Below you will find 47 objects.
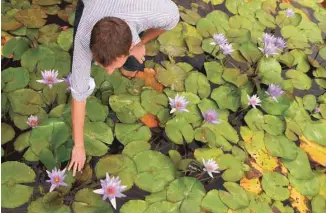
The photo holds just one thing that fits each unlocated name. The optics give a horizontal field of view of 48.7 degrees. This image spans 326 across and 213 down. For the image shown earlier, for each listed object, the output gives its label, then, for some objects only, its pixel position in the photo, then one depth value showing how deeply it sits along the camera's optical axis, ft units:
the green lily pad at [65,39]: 8.07
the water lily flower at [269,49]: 8.66
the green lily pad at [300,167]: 7.21
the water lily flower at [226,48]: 8.41
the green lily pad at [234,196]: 6.53
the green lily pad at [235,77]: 8.35
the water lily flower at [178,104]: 7.25
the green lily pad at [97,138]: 6.66
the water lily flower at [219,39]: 8.58
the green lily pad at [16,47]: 7.70
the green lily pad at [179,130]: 7.20
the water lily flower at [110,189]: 5.99
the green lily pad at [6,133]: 6.54
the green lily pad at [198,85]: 8.00
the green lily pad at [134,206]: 6.15
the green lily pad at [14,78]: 7.14
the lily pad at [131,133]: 6.96
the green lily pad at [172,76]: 7.98
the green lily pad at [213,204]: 6.43
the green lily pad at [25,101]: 6.88
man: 4.83
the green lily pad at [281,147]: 7.41
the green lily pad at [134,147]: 6.75
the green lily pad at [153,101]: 7.47
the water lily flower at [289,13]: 10.36
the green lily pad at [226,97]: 7.91
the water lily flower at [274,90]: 8.10
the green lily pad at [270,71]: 8.62
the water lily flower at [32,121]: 6.63
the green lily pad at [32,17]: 8.34
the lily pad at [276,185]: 6.87
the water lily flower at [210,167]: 6.66
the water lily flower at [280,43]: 8.96
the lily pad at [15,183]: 5.87
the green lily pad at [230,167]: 6.91
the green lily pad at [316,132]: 7.89
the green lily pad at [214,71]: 8.36
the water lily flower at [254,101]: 7.89
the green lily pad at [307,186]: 7.04
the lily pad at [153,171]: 6.45
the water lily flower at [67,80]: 7.25
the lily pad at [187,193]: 6.36
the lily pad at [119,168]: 6.45
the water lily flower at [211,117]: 7.27
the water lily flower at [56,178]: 5.96
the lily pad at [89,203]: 6.02
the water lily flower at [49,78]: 7.06
